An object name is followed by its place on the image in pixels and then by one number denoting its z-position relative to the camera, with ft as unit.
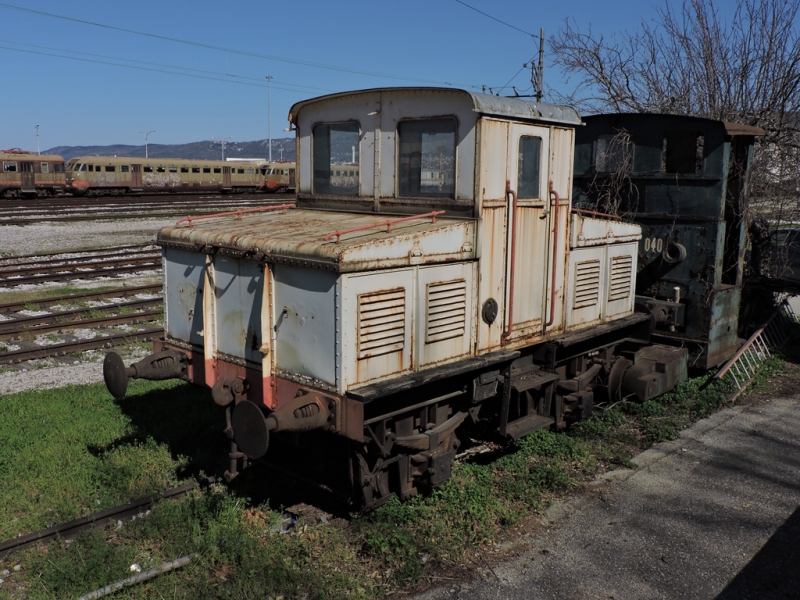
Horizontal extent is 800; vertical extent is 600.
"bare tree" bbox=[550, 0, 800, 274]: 40.40
